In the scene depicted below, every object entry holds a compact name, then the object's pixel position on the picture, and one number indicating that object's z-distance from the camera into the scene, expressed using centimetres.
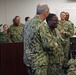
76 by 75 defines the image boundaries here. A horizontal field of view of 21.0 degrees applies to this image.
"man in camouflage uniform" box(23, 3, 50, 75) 292
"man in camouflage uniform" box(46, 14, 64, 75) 315
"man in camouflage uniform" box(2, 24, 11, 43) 605
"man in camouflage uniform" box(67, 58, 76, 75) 368
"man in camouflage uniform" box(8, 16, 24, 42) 634
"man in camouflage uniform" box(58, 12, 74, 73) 562
